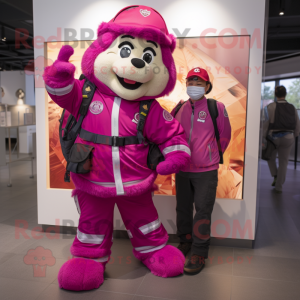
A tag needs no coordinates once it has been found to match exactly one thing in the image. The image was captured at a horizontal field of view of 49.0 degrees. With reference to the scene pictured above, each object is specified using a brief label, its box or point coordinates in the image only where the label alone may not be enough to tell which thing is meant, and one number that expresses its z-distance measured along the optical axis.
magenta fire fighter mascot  2.09
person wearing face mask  2.41
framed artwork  2.78
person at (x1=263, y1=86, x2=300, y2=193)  4.93
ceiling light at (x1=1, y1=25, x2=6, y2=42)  7.26
